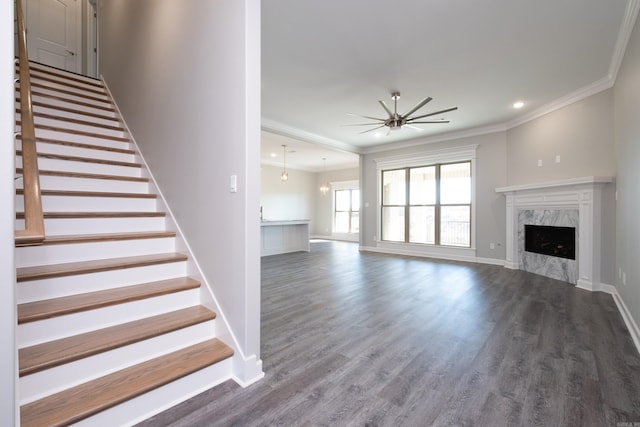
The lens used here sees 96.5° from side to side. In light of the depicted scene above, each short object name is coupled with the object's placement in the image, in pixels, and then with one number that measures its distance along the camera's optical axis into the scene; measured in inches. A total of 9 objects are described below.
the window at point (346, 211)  438.6
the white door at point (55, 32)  196.1
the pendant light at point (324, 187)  430.7
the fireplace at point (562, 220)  162.2
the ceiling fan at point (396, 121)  169.2
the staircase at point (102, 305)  56.9
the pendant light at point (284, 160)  329.1
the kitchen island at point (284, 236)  275.6
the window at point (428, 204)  261.6
